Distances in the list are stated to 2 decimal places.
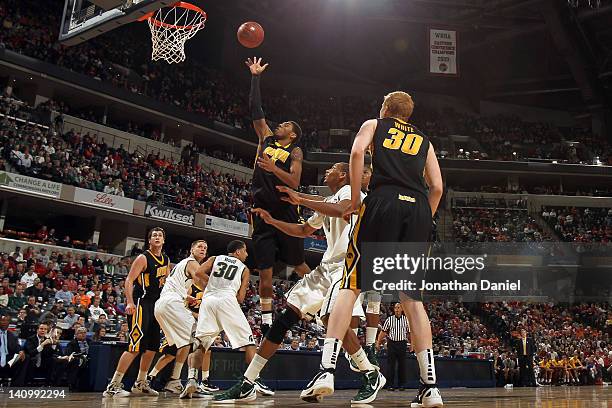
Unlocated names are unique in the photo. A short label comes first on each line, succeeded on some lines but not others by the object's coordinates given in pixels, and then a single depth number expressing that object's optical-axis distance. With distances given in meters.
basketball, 7.17
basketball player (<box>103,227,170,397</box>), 6.78
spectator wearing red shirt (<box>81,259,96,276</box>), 16.99
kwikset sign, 21.12
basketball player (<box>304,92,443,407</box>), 3.44
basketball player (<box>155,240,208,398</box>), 6.80
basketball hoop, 13.51
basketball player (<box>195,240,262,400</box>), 6.08
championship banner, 27.39
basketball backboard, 8.43
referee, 11.00
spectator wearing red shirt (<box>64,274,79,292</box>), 14.39
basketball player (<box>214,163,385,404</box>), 4.18
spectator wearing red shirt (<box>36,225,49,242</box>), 18.45
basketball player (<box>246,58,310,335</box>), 5.56
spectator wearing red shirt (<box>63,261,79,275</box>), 16.41
